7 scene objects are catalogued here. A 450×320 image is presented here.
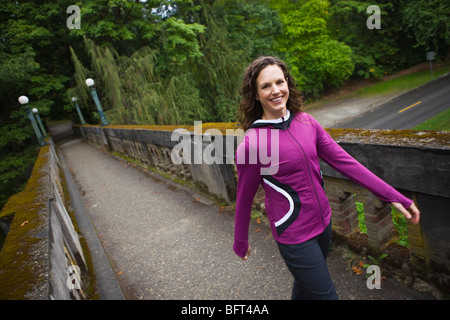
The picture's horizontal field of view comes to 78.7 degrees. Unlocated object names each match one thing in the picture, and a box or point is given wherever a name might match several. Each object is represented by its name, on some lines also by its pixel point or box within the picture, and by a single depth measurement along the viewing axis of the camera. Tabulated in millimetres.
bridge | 2012
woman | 1804
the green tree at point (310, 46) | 25188
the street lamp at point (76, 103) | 17434
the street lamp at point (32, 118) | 15980
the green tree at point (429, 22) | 22359
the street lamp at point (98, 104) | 14352
